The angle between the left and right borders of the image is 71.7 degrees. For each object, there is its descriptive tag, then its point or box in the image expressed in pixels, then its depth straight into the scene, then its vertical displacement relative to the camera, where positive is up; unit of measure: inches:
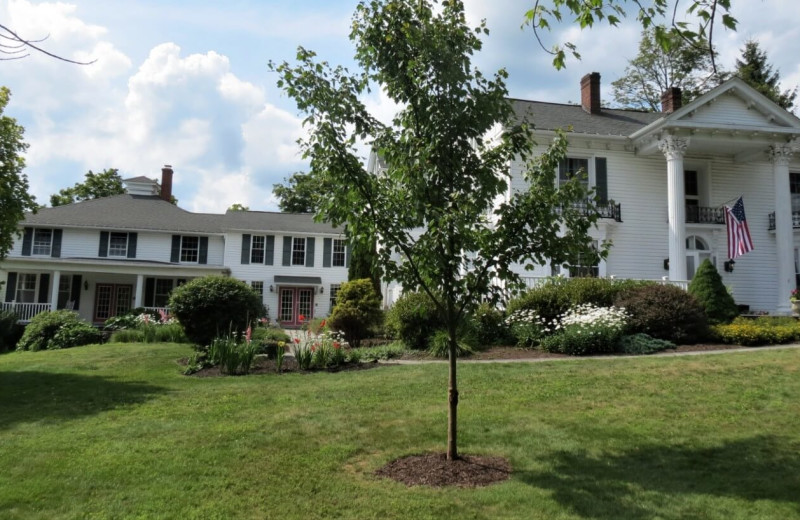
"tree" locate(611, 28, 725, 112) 1378.0 +645.4
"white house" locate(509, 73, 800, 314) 753.0 +207.9
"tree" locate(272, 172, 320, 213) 1888.5 +390.2
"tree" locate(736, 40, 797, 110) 1349.7 +623.5
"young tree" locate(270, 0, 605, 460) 213.0 +58.9
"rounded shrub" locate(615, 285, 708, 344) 518.6 +5.6
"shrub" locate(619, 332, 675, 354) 472.4 -18.7
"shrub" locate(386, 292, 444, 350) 545.0 -7.9
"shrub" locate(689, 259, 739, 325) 588.4 +32.0
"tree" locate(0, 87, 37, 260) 441.1 +98.7
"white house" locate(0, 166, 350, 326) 1123.9 +112.3
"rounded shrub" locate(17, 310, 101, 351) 698.8 -33.9
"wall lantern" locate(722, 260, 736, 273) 804.6 +86.7
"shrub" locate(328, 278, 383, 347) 621.9 +4.8
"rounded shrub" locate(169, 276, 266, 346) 552.4 +3.7
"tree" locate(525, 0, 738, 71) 166.7 +97.3
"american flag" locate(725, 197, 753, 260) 698.2 +119.0
